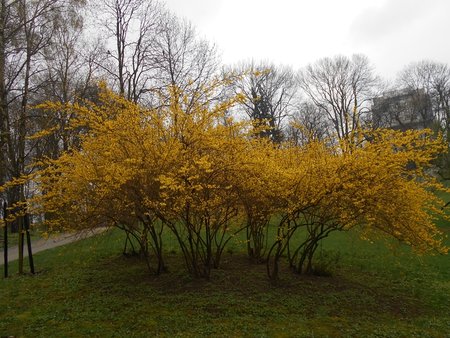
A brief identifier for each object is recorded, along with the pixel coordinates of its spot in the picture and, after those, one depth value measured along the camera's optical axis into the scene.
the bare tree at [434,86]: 32.84
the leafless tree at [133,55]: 15.41
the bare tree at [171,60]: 15.61
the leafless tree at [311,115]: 33.10
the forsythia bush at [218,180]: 5.53
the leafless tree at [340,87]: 32.44
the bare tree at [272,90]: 30.50
